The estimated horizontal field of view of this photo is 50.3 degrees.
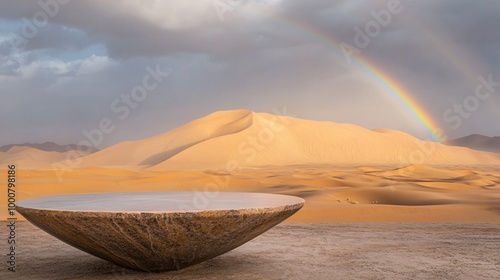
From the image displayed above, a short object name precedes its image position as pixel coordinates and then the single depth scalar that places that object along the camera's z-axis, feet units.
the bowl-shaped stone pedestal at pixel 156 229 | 13.64
